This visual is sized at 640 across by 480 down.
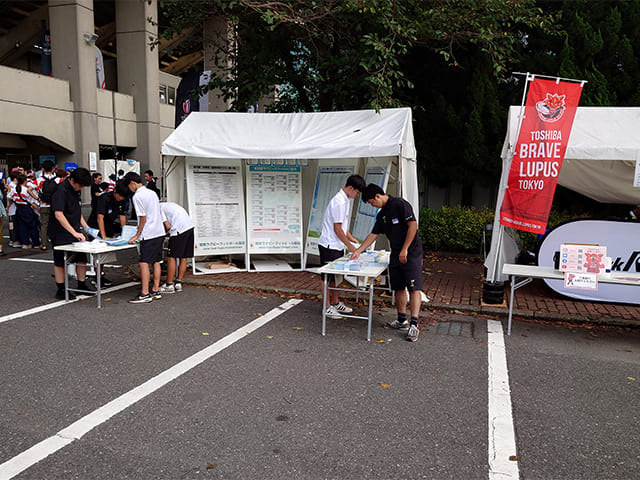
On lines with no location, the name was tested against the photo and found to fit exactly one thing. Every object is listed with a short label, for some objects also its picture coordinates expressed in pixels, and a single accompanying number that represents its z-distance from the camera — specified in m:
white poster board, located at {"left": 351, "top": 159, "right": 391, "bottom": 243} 7.86
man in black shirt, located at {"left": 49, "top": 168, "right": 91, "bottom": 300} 6.84
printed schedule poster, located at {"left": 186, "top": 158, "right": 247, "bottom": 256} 8.98
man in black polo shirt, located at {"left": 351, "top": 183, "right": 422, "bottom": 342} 5.56
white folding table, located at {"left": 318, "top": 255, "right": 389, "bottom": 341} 5.47
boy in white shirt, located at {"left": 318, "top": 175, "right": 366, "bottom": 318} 6.16
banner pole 6.93
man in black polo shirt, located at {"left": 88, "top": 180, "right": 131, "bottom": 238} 7.50
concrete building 20.33
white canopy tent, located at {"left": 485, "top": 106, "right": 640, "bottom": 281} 6.53
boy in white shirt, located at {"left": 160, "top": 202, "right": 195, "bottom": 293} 7.53
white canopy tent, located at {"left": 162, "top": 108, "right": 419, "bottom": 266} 7.64
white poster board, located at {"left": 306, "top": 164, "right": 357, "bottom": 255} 8.96
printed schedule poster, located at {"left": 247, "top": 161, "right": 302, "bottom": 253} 9.21
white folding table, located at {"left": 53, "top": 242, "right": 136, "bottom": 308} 6.62
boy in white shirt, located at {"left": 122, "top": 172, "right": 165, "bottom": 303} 6.72
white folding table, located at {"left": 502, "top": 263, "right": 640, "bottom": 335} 5.58
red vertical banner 6.44
